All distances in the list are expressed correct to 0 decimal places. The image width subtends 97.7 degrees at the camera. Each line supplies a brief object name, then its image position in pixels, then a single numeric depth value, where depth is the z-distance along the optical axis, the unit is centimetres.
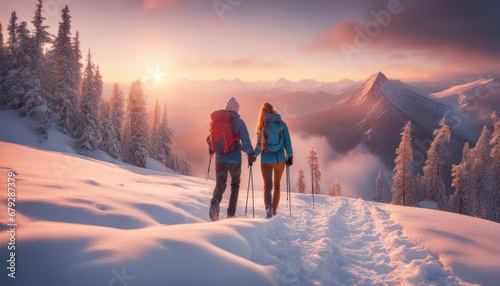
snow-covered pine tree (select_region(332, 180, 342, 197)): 5269
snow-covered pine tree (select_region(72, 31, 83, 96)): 2727
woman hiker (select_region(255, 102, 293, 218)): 642
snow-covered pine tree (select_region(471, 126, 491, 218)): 2609
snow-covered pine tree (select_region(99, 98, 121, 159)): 3219
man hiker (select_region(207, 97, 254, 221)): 571
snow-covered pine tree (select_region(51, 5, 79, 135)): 2600
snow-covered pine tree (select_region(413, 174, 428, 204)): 3941
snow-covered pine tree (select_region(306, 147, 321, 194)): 3347
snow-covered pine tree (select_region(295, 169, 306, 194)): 4647
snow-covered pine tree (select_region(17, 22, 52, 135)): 2122
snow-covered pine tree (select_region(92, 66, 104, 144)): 3447
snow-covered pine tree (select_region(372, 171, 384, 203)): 5275
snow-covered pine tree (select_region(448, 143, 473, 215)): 2702
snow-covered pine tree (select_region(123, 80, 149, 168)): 3337
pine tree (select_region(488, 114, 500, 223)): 2280
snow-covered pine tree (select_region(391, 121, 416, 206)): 2752
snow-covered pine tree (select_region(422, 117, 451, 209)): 2958
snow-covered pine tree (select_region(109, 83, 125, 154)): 3800
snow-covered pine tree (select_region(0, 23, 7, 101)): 2450
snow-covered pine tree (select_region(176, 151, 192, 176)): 5338
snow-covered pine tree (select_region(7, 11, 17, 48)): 2645
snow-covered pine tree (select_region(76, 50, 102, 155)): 2578
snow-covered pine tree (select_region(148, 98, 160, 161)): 4247
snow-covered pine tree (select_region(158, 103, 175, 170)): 4397
